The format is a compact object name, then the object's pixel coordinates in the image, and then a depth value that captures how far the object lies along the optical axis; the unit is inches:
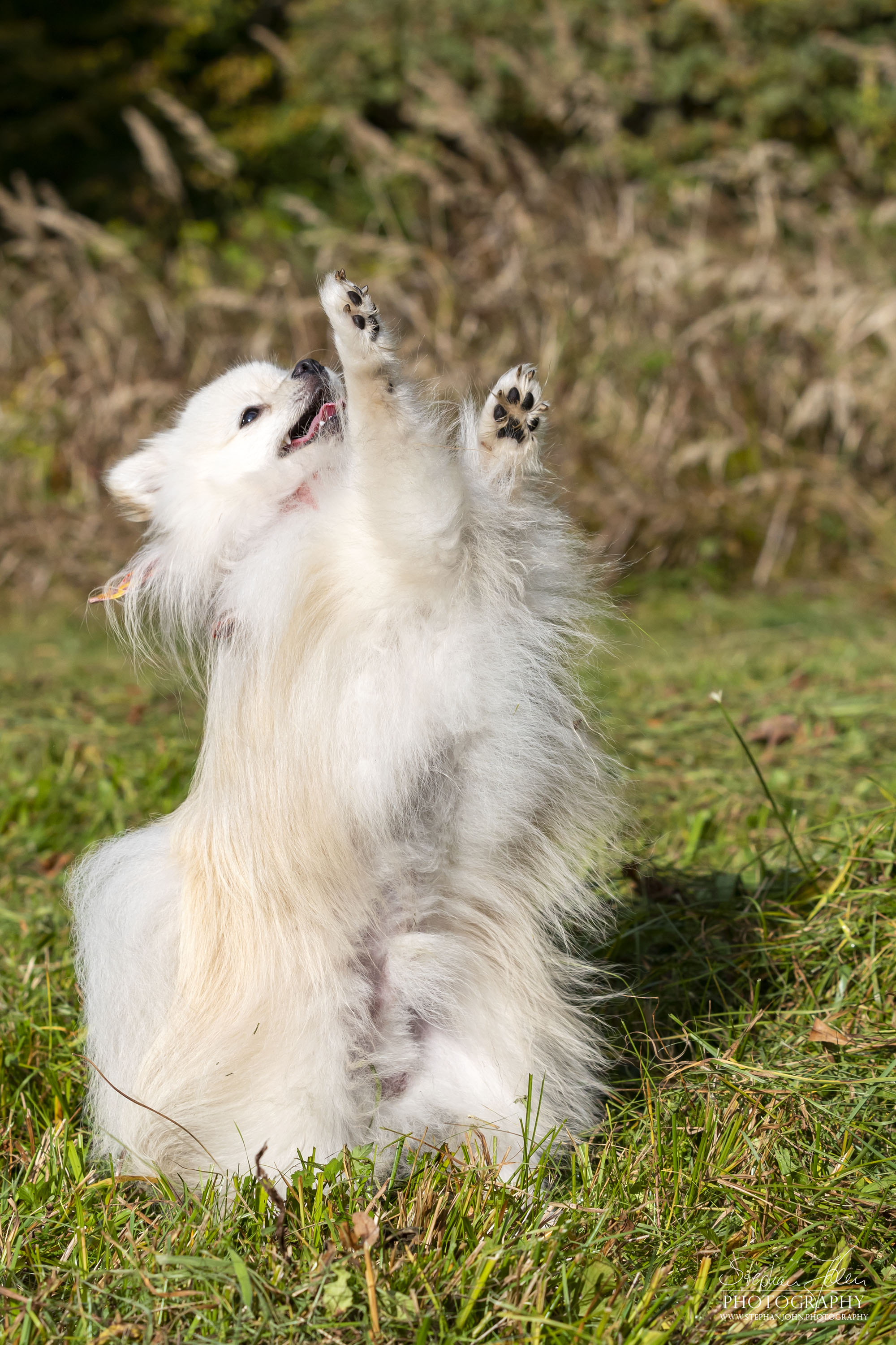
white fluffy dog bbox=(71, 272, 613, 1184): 99.5
